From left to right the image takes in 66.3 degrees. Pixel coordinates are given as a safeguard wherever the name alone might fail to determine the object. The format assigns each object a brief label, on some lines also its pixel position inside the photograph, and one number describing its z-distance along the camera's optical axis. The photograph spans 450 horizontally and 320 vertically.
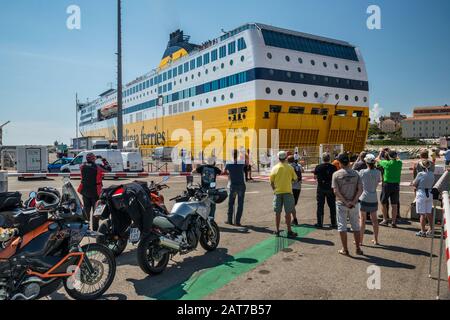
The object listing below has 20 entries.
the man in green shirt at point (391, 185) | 8.23
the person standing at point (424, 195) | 7.32
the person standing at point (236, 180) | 8.80
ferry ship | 34.34
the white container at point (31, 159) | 24.27
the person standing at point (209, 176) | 7.32
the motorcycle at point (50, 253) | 3.96
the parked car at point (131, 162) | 25.31
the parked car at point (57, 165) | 25.54
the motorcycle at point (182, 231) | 5.22
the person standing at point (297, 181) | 9.17
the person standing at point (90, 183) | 7.91
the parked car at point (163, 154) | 42.72
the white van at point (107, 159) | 22.86
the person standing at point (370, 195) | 6.73
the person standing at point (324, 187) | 8.26
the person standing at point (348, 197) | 6.17
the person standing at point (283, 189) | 7.48
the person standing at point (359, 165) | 9.22
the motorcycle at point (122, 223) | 5.33
